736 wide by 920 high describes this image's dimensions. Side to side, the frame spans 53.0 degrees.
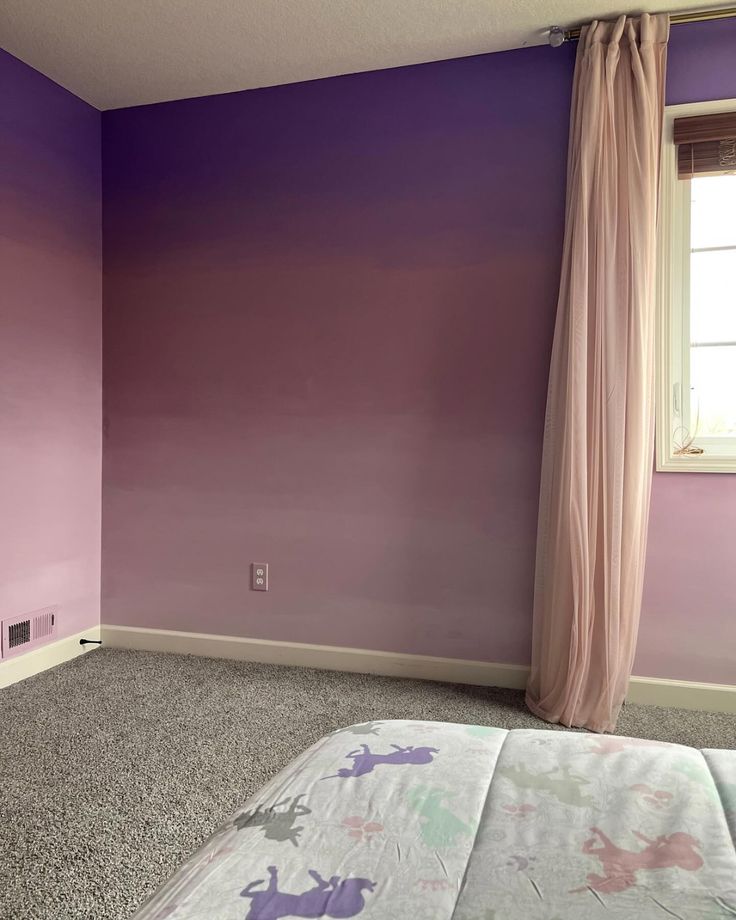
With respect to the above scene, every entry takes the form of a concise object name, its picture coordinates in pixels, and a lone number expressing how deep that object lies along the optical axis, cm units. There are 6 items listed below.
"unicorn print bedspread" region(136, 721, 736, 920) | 67
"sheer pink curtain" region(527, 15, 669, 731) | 252
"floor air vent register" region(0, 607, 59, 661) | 290
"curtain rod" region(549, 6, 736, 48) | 251
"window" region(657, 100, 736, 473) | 267
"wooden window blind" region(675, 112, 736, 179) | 261
